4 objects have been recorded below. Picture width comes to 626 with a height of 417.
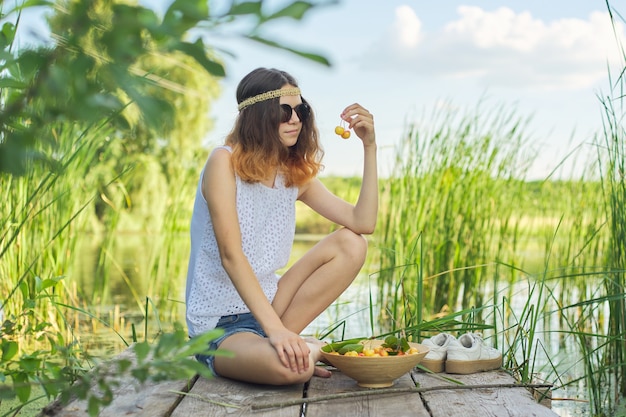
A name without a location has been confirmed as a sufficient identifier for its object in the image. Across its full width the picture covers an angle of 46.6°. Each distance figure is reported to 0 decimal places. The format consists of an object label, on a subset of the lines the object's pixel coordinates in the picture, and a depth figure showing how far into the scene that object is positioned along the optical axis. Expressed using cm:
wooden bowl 200
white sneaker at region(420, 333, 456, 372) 231
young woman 226
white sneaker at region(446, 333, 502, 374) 228
